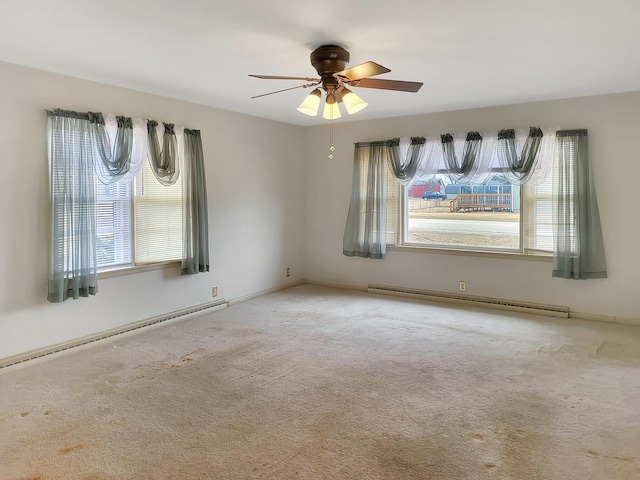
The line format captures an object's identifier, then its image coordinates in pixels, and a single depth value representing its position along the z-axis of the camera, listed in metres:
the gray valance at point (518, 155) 4.89
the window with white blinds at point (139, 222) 4.23
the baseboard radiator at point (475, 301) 4.98
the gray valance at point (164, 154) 4.45
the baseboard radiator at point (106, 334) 3.61
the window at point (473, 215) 5.04
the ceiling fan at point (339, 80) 3.05
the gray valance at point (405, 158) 5.61
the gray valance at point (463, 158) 5.25
